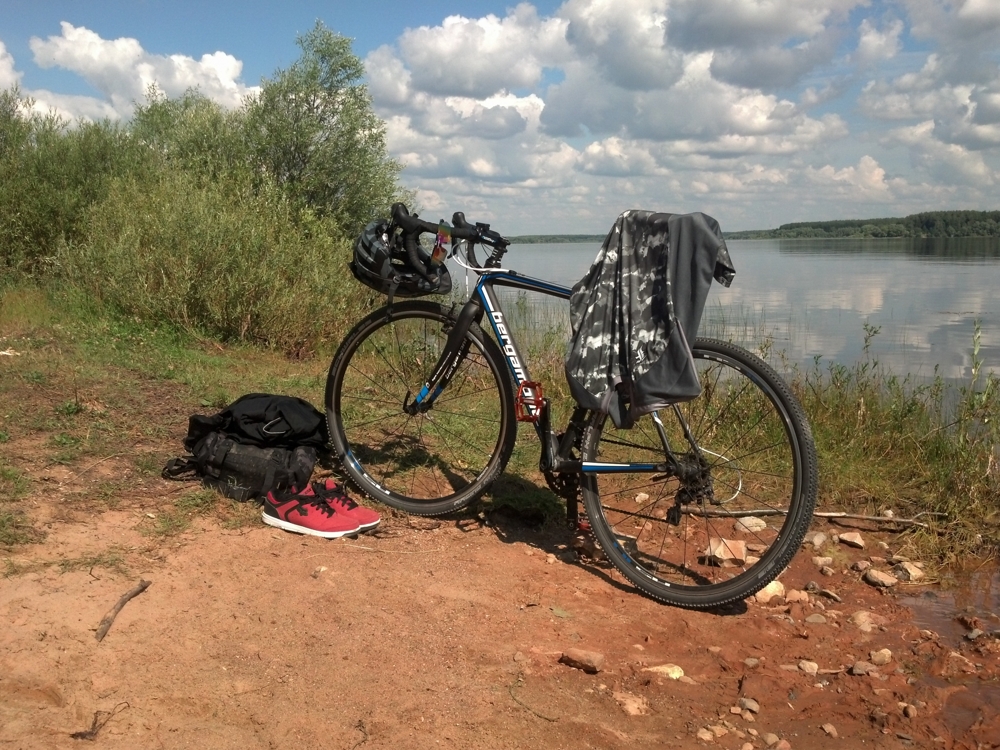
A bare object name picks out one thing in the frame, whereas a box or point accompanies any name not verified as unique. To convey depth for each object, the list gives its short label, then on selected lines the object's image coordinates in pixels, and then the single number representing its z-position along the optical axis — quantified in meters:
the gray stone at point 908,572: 4.12
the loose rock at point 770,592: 3.81
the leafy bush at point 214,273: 8.83
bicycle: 3.71
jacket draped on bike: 3.51
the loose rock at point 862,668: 3.13
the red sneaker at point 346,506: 4.09
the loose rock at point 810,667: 3.13
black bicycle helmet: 4.33
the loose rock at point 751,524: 4.50
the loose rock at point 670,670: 3.05
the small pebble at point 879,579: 4.02
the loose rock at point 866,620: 3.56
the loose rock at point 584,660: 3.01
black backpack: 4.26
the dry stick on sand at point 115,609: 2.88
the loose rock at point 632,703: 2.80
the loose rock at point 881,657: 3.25
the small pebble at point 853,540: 4.45
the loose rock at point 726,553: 4.12
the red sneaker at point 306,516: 3.97
